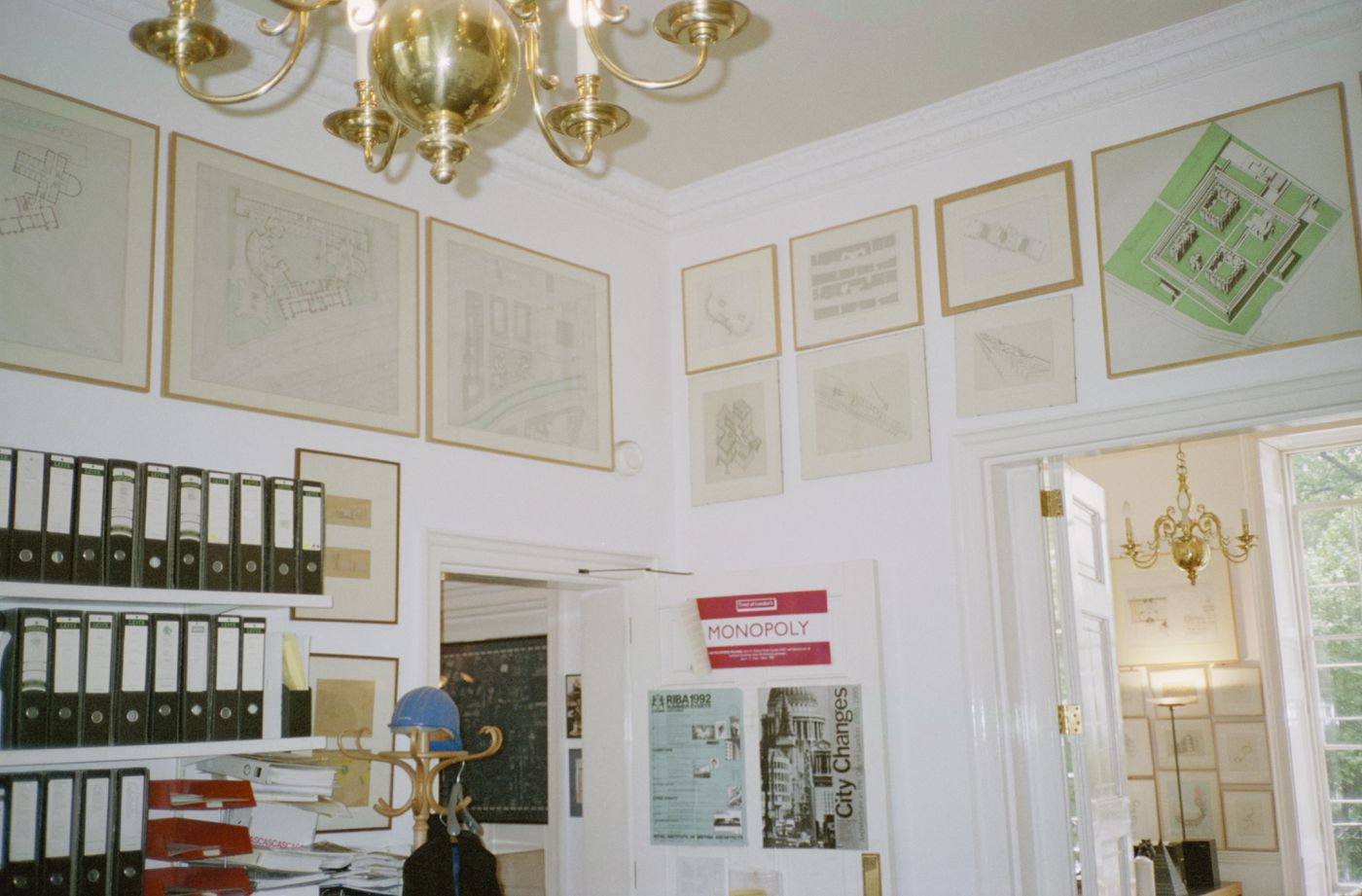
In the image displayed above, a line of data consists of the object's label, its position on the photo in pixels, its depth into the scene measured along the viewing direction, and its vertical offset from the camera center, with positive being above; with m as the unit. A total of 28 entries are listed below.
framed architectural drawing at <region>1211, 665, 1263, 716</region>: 8.37 -0.10
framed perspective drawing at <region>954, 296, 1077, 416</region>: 4.38 +1.11
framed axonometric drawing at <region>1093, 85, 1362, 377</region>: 3.92 +1.38
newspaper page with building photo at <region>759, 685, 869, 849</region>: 4.49 -0.29
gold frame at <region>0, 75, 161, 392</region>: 3.47 +1.31
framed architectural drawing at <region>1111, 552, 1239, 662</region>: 8.55 +0.41
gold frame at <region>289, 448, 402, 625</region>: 3.98 +0.56
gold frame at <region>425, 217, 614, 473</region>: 4.45 +1.17
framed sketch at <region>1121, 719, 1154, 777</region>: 8.67 -0.49
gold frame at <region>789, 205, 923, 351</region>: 4.76 +1.55
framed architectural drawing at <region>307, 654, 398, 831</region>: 3.92 -0.04
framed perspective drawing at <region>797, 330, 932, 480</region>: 4.71 +1.03
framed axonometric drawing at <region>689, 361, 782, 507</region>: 5.07 +1.01
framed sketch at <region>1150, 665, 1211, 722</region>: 8.50 -0.07
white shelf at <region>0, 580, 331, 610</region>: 2.91 +0.26
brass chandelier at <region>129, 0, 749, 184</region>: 2.03 +1.04
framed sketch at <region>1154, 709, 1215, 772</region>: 8.45 -0.45
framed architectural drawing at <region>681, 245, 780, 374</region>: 5.16 +1.53
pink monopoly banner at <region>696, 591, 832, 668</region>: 4.70 +0.22
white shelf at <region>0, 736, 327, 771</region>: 2.86 -0.11
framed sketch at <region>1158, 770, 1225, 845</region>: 8.38 -0.86
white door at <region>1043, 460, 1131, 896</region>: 4.35 -0.02
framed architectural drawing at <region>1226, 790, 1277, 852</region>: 8.18 -0.92
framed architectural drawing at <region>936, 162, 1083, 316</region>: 4.43 +1.54
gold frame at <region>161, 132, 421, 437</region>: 3.72 +1.24
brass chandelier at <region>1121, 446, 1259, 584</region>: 7.73 +0.87
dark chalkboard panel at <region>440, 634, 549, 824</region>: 6.16 -0.10
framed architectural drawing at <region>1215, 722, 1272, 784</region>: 8.26 -0.50
